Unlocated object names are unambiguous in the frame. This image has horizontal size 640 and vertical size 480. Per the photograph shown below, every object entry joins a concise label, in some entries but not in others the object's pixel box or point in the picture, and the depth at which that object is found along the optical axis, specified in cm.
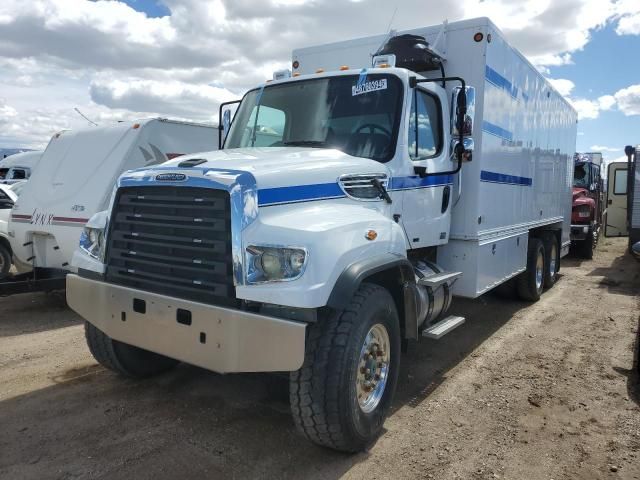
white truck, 314
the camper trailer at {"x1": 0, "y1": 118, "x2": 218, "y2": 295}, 695
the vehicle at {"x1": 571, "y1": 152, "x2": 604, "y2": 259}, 1366
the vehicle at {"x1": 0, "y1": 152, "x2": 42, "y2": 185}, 2144
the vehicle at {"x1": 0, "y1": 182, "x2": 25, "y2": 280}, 903
